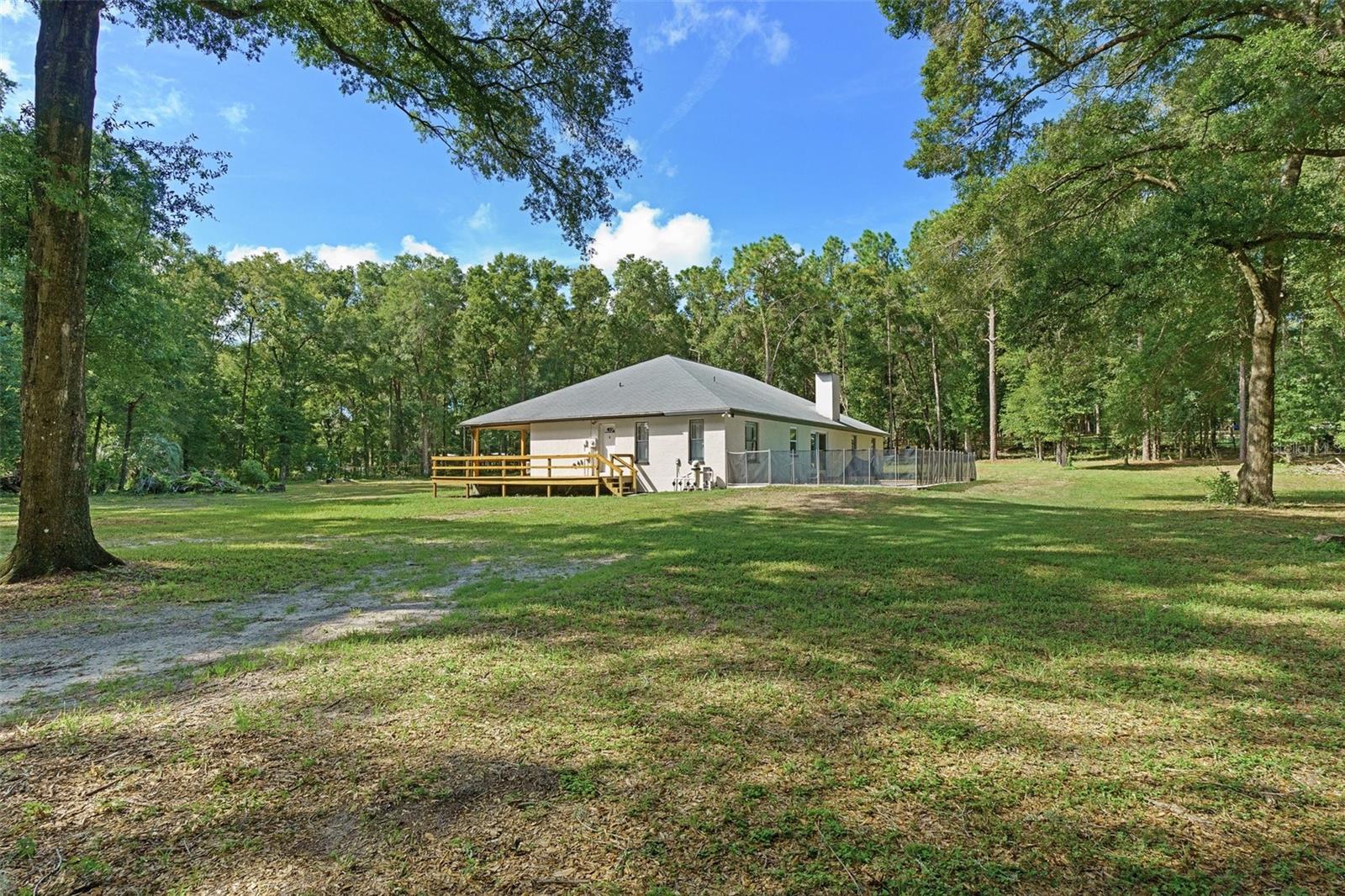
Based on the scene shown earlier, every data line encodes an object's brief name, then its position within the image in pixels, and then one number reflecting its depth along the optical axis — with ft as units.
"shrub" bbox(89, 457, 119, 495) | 79.14
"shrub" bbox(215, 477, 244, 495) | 76.69
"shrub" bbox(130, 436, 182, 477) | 76.02
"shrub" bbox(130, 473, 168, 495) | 73.92
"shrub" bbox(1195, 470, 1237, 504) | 43.62
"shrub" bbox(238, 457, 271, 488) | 86.64
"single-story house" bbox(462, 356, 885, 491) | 65.57
